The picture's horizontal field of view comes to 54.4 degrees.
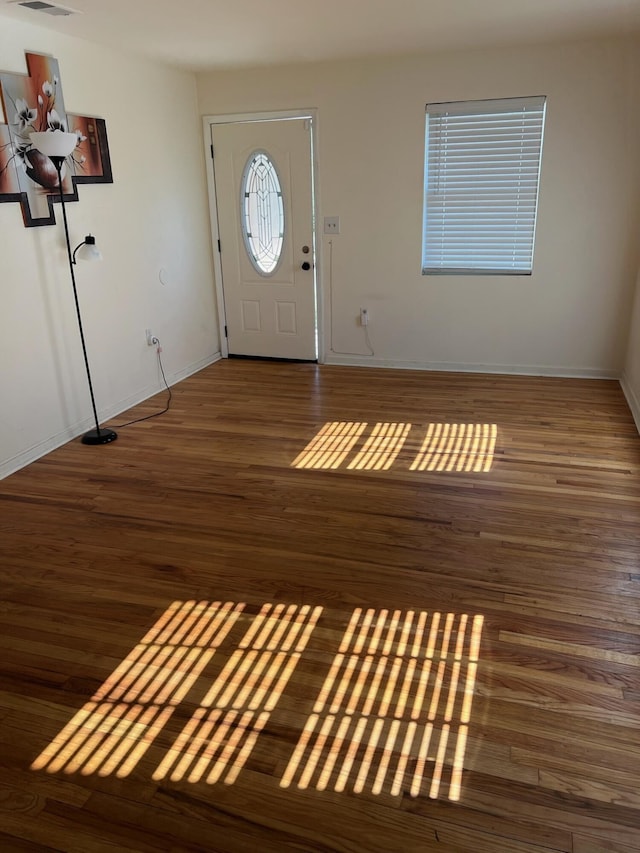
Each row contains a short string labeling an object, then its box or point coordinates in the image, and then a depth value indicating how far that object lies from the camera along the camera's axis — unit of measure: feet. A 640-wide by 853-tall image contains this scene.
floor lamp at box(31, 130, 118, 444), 11.19
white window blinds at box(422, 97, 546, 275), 16.19
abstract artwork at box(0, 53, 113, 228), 11.73
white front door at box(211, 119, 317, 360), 18.01
